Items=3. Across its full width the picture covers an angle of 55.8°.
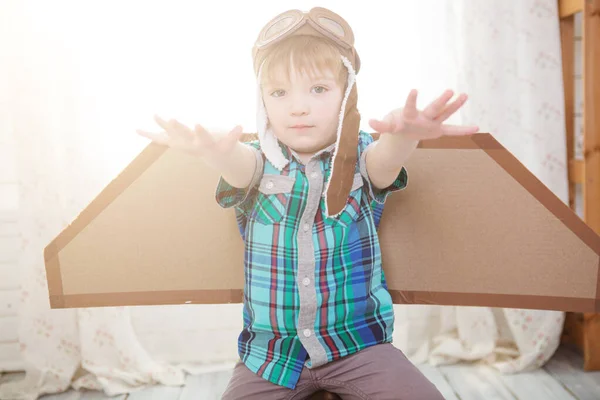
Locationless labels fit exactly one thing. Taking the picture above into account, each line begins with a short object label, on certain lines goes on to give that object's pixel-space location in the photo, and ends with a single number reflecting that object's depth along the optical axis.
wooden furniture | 1.49
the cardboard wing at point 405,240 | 1.04
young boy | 0.91
